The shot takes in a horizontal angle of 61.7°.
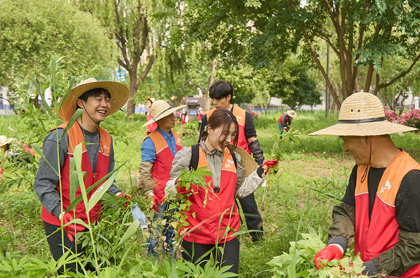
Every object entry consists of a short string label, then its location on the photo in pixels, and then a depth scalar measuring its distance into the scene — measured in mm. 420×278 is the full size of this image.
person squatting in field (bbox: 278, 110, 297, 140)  14102
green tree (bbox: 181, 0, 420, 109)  8047
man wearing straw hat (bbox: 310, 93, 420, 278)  1729
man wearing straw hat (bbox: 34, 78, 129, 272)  2104
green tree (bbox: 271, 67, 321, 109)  31328
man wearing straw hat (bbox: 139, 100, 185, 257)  3334
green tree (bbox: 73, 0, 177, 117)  18344
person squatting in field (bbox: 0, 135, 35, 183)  4133
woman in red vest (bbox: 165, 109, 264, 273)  2463
